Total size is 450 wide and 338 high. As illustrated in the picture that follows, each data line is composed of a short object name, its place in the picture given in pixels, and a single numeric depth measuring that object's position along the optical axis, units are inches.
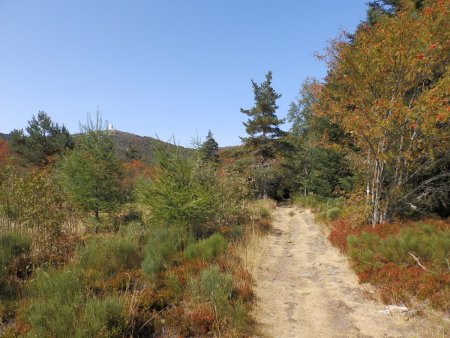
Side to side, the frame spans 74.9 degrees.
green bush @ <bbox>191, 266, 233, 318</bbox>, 204.7
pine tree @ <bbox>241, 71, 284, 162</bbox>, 1008.2
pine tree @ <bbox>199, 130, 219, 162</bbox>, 1422.0
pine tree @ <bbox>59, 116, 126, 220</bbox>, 484.7
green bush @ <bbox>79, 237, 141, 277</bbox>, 256.5
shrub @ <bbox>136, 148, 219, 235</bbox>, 368.8
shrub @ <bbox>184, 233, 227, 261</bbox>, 308.8
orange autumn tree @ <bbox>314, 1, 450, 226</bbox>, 344.8
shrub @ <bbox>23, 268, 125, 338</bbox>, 159.8
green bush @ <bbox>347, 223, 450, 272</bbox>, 263.7
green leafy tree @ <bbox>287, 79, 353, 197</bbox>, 710.5
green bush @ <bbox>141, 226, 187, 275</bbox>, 264.5
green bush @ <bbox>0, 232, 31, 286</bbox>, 237.0
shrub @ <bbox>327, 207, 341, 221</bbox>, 569.5
